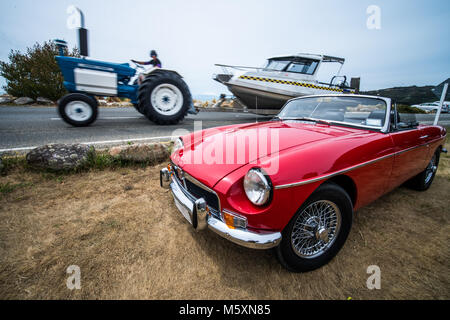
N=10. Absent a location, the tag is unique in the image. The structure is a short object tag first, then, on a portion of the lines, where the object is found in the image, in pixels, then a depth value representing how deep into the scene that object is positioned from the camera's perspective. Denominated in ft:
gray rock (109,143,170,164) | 9.03
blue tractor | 14.94
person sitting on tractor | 20.32
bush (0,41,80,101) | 39.81
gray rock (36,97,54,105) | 38.04
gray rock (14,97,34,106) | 36.09
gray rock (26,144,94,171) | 7.75
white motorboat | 25.44
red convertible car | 4.02
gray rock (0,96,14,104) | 36.22
